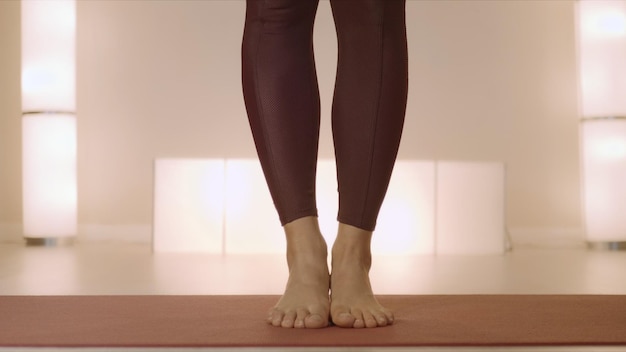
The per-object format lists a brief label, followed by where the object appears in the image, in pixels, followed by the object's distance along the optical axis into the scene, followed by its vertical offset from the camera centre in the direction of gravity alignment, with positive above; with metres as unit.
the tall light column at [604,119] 3.42 +0.22
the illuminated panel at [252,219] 3.22 -0.14
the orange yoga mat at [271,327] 1.10 -0.20
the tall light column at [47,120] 3.50 +0.25
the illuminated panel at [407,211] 3.24 -0.11
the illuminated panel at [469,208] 3.28 -0.11
